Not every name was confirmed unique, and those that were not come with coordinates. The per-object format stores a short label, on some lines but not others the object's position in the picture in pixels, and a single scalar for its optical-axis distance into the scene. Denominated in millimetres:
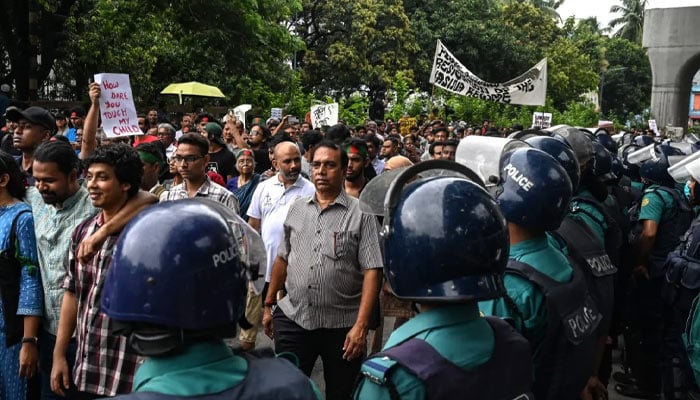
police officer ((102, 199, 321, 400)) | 1685
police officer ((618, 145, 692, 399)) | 5934
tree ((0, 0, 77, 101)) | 16250
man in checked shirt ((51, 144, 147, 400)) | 3330
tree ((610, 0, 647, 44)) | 68938
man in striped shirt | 4297
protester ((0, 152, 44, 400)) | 3961
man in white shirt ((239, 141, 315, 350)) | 5766
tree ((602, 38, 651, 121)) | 57531
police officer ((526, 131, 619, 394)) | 3150
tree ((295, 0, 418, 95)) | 32219
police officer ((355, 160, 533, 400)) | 1932
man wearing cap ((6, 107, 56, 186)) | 5430
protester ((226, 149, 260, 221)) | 6871
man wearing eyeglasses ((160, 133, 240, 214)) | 5148
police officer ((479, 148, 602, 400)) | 2564
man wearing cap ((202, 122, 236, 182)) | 8359
